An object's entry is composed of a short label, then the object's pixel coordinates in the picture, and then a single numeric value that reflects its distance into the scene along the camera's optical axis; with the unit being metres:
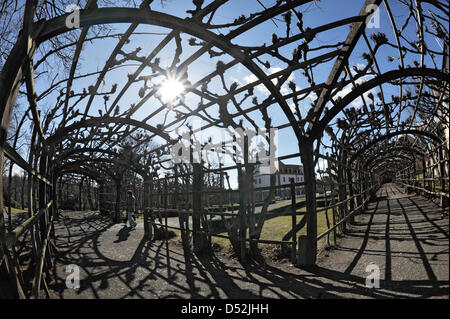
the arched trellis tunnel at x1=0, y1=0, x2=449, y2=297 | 2.52
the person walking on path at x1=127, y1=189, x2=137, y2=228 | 11.20
